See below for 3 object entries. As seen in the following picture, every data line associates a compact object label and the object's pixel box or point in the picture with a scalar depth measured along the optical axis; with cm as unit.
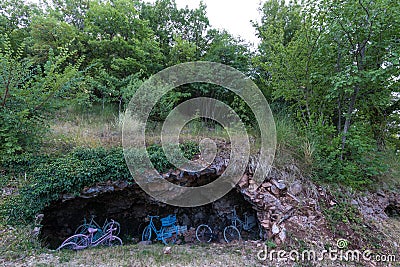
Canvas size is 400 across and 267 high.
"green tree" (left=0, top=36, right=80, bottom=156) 332
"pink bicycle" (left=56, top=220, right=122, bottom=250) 325
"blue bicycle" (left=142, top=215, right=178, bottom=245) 424
